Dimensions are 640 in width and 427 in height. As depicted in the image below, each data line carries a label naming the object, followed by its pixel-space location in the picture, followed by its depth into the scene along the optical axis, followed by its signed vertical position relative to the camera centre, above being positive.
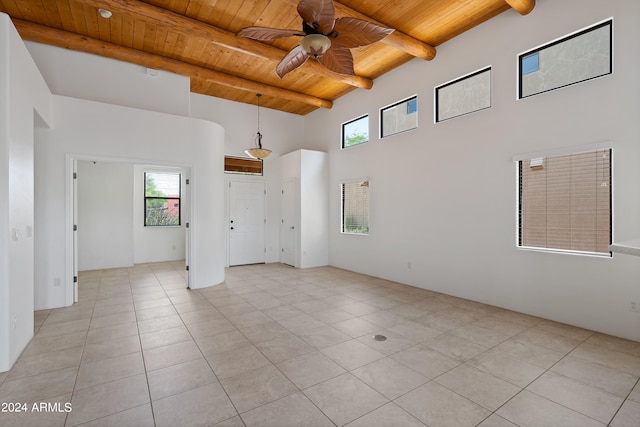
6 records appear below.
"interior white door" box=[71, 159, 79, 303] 4.45 -0.23
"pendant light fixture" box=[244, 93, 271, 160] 6.29 +1.21
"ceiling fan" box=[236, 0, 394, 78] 2.56 +1.66
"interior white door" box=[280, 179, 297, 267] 7.41 -0.29
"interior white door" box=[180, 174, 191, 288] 5.27 -0.30
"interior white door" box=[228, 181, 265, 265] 7.40 -0.28
